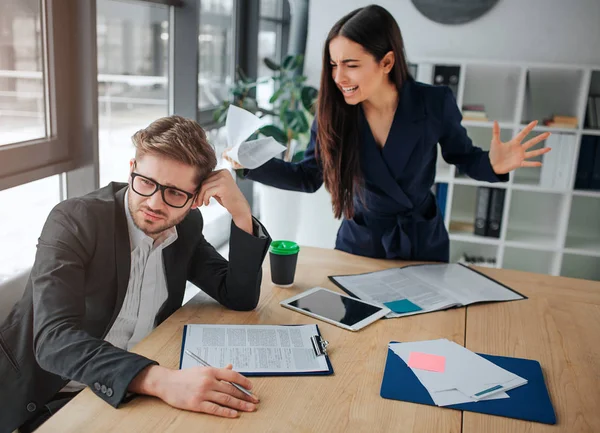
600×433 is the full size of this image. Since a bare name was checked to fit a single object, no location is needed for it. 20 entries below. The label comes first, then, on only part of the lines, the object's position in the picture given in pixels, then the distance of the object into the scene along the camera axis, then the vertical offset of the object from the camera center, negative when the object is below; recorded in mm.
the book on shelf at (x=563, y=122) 3326 -182
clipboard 1257 -604
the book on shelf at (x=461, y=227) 3633 -846
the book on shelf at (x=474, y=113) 3451 -162
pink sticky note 1313 -602
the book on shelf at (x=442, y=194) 3557 -639
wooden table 1094 -610
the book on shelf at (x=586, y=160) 3354 -381
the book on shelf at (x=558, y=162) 3336 -403
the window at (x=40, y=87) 1965 -85
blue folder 1164 -608
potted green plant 3533 -189
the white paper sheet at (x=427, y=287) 1683 -587
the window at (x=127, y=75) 2857 -43
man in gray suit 1149 -511
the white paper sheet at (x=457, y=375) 1214 -603
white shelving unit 3391 -596
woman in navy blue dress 1923 -229
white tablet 1538 -599
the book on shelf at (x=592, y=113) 3334 -124
